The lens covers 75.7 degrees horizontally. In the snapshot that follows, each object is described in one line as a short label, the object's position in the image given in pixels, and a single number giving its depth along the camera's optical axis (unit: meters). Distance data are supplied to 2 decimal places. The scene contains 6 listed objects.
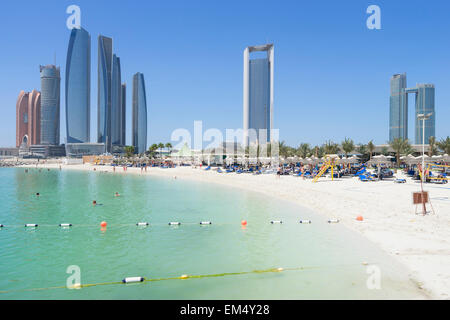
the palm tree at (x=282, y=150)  63.22
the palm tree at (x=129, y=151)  117.12
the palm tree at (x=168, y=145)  112.03
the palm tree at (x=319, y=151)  61.70
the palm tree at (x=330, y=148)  58.72
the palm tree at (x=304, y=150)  64.82
